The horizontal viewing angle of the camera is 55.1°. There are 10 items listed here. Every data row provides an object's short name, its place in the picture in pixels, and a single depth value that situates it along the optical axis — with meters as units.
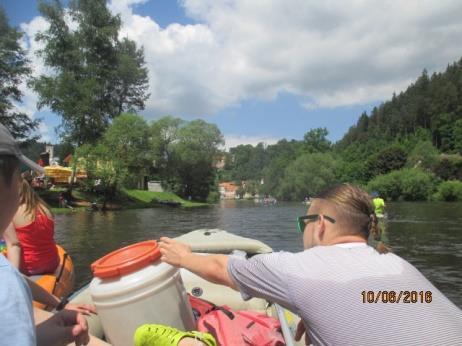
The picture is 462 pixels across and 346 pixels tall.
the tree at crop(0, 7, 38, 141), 36.78
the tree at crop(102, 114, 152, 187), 42.00
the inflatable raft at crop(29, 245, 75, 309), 4.33
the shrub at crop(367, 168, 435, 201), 68.31
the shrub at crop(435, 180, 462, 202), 62.06
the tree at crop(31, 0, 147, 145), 41.16
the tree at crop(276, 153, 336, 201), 74.88
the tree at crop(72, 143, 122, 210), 39.75
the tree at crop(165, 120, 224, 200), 56.18
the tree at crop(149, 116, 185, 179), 49.53
